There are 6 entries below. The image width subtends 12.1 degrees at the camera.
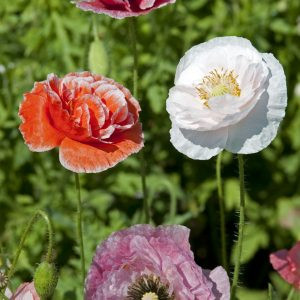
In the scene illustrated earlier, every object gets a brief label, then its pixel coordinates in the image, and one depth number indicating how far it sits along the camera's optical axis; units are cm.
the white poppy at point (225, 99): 84
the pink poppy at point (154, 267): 83
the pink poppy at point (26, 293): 86
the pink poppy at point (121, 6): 91
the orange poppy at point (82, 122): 86
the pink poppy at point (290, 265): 92
